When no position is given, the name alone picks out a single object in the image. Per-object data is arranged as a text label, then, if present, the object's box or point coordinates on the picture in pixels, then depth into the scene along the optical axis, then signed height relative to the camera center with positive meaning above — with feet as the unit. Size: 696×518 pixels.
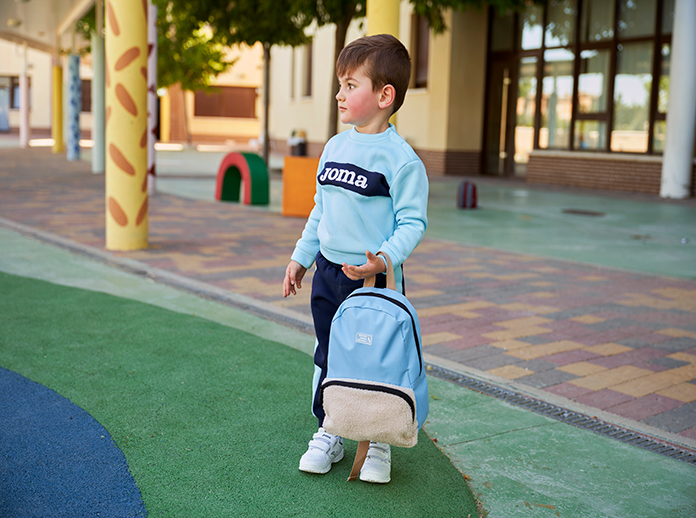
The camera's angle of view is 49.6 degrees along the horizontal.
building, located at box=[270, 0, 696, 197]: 53.52 +5.87
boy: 8.04 -0.27
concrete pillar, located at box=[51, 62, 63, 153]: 84.58 +5.15
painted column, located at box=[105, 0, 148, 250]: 23.26 +0.93
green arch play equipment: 38.93 -1.16
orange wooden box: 34.76 -1.32
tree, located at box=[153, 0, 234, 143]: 92.89 +11.93
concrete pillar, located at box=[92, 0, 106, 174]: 57.47 +4.17
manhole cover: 38.93 -2.37
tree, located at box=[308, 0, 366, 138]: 45.19 +8.90
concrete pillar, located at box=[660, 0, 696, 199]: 45.44 +3.75
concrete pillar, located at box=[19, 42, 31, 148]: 96.27 +5.06
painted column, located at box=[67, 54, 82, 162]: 72.49 +4.46
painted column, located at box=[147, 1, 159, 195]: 41.81 +3.95
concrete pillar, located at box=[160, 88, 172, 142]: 142.61 +6.97
